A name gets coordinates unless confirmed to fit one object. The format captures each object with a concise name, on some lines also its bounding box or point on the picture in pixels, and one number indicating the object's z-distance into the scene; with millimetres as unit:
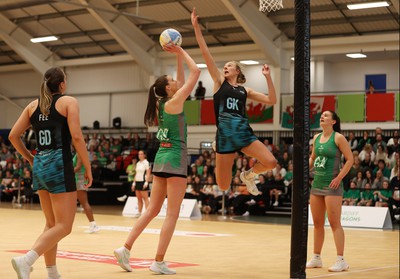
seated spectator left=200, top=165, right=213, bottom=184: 26531
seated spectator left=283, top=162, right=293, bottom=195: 25047
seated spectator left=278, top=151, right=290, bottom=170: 26584
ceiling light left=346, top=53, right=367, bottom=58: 29811
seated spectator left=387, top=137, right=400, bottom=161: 25714
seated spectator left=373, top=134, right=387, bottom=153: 25547
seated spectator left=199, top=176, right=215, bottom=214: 25656
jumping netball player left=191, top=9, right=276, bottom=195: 8625
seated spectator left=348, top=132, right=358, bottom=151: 26617
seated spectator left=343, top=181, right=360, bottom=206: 22219
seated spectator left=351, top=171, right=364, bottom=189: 23375
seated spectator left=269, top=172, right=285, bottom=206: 25047
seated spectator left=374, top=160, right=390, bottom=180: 23953
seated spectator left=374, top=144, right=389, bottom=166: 24948
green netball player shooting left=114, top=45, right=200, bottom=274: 8352
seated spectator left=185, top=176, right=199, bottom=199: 26000
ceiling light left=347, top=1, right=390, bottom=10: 24997
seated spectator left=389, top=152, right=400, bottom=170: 24436
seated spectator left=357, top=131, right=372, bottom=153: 26547
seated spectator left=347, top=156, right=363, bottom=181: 24122
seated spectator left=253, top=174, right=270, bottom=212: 24938
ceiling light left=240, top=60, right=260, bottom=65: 31462
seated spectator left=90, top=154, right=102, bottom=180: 31000
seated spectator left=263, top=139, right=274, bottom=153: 28134
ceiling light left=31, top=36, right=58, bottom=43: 31812
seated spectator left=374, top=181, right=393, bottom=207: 21953
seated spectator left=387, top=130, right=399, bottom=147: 26247
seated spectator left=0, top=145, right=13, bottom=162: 35062
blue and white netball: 8328
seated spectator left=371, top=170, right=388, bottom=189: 22953
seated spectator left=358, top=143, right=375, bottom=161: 25234
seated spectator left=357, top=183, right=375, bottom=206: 22375
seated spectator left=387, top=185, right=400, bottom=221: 22156
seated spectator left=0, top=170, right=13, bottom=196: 31703
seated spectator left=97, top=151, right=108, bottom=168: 32500
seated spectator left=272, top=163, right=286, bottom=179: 25531
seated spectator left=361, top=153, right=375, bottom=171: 25016
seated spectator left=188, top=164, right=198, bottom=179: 27233
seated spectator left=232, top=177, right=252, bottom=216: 24938
